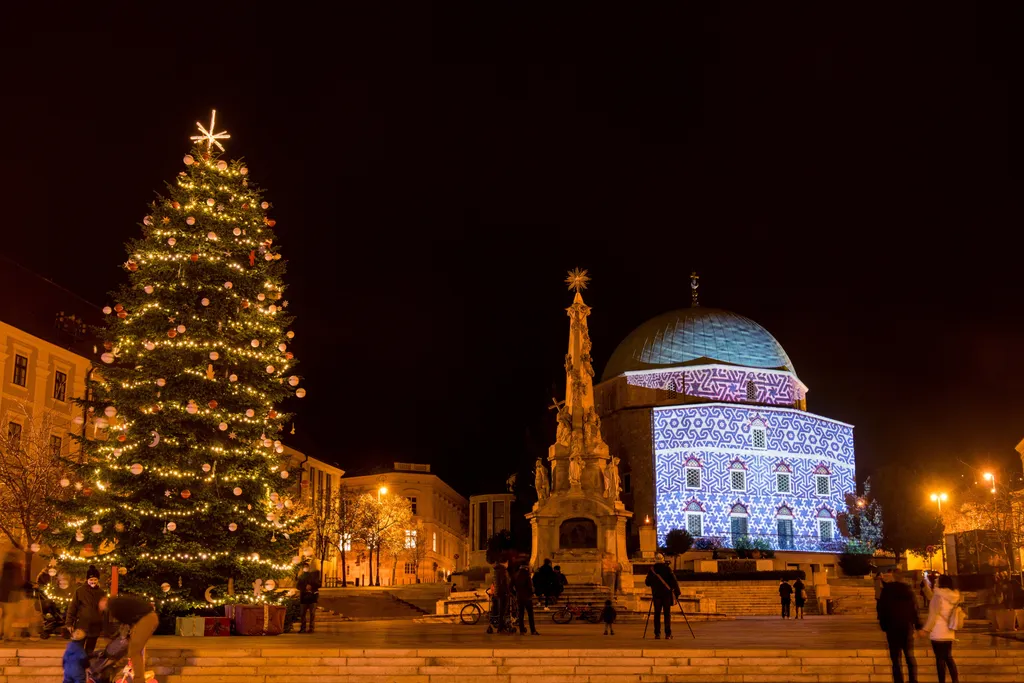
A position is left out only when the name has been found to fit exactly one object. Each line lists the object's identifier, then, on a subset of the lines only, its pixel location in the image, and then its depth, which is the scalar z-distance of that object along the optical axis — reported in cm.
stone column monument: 4125
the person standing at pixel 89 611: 1311
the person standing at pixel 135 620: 1092
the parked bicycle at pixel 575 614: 3058
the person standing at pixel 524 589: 2328
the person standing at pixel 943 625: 1347
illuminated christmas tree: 2194
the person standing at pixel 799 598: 3641
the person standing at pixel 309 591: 2378
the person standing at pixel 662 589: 2131
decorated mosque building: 6538
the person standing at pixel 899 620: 1394
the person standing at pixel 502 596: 2356
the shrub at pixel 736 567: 5234
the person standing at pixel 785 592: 3584
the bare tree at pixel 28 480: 3266
